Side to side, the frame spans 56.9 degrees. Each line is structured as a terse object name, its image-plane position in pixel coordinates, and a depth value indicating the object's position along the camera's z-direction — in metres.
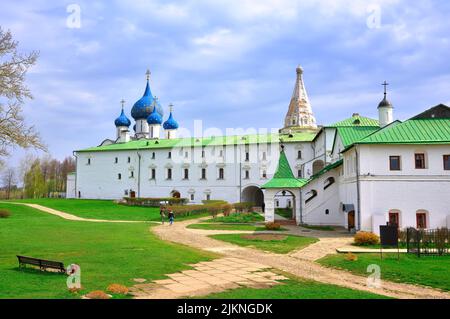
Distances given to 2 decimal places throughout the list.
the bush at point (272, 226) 25.89
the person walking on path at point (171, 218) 30.00
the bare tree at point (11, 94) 15.47
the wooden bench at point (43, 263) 11.76
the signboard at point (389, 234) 17.08
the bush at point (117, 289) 9.61
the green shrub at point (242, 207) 41.11
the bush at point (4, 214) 35.19
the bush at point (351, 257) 14.76
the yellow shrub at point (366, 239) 18.67
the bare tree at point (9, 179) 85.69
